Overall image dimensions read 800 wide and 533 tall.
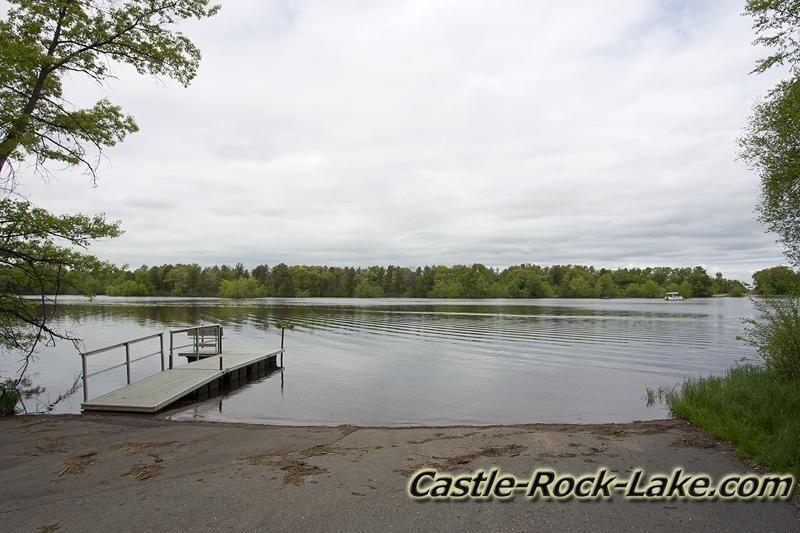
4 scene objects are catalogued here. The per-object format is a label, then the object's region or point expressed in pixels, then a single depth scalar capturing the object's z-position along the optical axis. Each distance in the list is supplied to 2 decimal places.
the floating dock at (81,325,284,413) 10.68
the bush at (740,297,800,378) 10.80
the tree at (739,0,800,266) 11.73
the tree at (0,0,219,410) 8.85
